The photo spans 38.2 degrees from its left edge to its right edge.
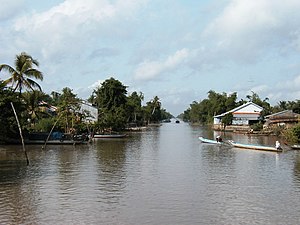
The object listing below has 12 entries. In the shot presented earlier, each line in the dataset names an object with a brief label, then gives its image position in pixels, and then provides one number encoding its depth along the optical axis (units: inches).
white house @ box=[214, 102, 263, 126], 3213.6
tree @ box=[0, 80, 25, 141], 1231.5
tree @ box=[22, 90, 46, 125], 1648.5
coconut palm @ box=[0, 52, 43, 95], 1553.9
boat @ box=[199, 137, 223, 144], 1710.8
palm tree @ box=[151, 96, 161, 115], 5339.6
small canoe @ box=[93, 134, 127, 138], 1969.5
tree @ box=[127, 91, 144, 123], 3396.2
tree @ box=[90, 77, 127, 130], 2679.6
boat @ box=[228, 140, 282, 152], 1362.5
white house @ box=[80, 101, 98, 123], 2353.1
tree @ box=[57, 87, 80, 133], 1652.7
